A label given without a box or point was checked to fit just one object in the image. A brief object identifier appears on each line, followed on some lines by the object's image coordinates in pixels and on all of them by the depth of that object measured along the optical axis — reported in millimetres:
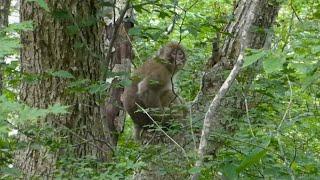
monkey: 13480
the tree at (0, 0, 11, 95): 10739
